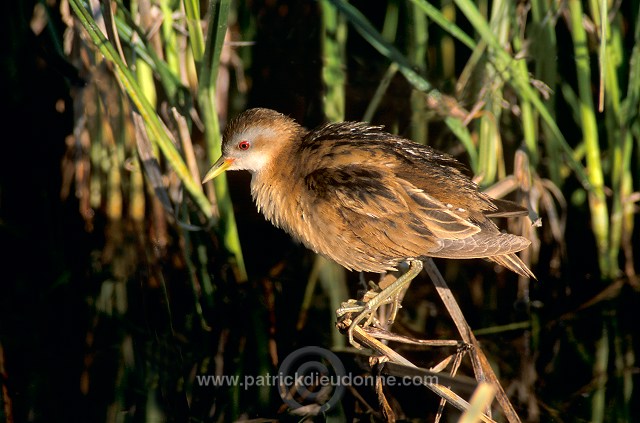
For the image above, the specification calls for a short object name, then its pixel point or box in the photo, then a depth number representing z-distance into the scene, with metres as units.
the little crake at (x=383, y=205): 6.70
